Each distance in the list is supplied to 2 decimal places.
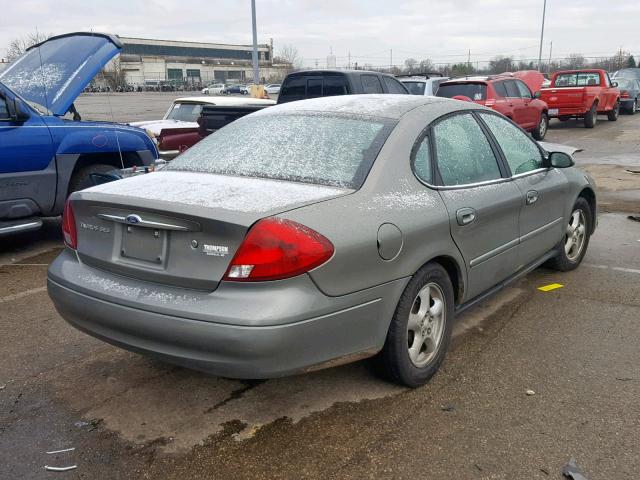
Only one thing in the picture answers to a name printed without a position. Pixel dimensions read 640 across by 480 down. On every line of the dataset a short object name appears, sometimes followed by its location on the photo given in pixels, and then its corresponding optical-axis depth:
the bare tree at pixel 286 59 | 114.88
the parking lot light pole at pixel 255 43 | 20.19
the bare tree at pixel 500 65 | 65.81
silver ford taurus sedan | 2.65
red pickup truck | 18.64
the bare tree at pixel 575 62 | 63.21
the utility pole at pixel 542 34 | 48.58
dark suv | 10.66
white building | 87.69
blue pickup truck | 5.89
